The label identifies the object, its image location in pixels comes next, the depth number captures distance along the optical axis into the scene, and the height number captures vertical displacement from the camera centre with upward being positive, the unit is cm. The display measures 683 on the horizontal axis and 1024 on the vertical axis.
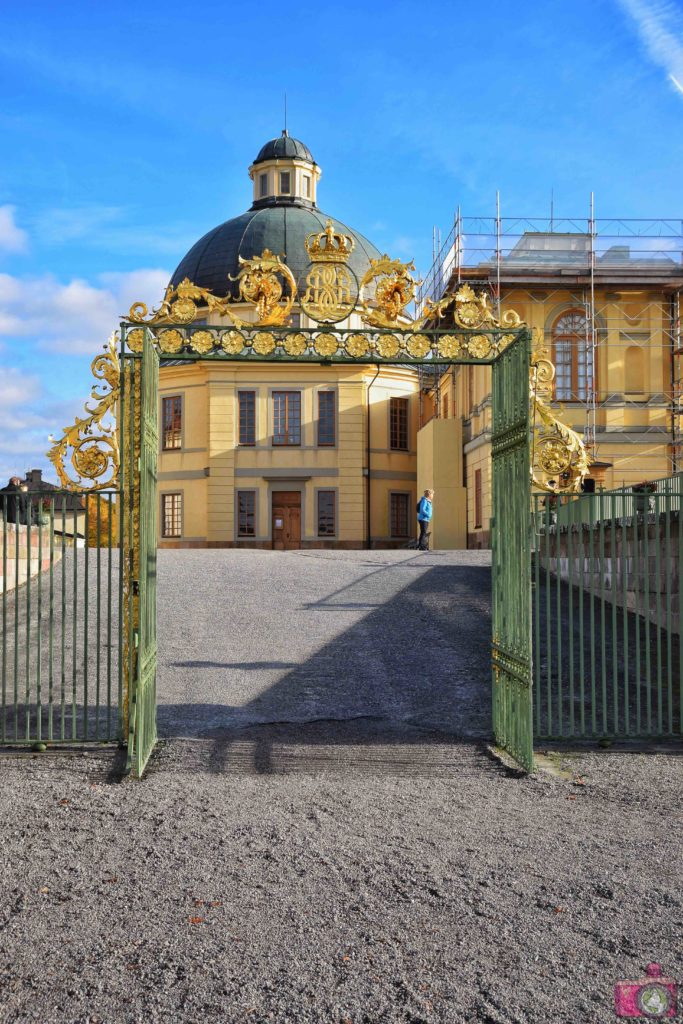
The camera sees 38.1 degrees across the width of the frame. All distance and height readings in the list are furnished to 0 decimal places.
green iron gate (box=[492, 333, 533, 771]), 767 -18
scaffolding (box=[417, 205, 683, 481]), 2833 +705
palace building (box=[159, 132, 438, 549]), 3378 +276
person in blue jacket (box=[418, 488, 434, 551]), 2495 +49
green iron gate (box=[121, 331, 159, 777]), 748 -6
